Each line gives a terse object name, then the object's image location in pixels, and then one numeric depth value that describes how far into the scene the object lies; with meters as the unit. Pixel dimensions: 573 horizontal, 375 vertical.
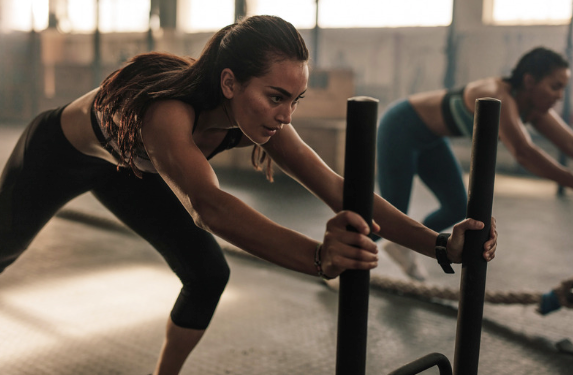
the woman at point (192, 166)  0.94
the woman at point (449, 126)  2.16
